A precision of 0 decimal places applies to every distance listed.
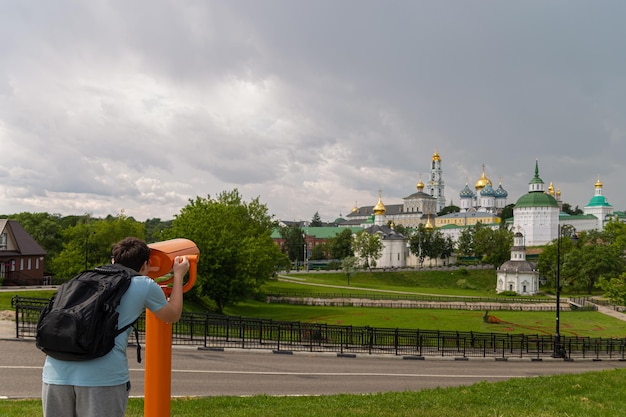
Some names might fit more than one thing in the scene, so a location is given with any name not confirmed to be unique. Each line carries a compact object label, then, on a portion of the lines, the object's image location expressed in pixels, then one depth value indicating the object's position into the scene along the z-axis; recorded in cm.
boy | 415
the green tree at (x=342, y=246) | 11611
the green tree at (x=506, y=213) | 16466
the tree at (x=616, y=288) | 3453
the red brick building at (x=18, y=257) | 4312
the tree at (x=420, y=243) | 11612
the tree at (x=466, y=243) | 12044
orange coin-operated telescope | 553
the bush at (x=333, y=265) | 10699
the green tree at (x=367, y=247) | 10506
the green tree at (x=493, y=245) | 10644
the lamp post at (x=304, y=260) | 11478
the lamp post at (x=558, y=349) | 2930
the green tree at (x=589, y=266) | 8188
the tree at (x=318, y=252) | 12688
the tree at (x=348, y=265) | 8755
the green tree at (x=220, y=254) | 3888
